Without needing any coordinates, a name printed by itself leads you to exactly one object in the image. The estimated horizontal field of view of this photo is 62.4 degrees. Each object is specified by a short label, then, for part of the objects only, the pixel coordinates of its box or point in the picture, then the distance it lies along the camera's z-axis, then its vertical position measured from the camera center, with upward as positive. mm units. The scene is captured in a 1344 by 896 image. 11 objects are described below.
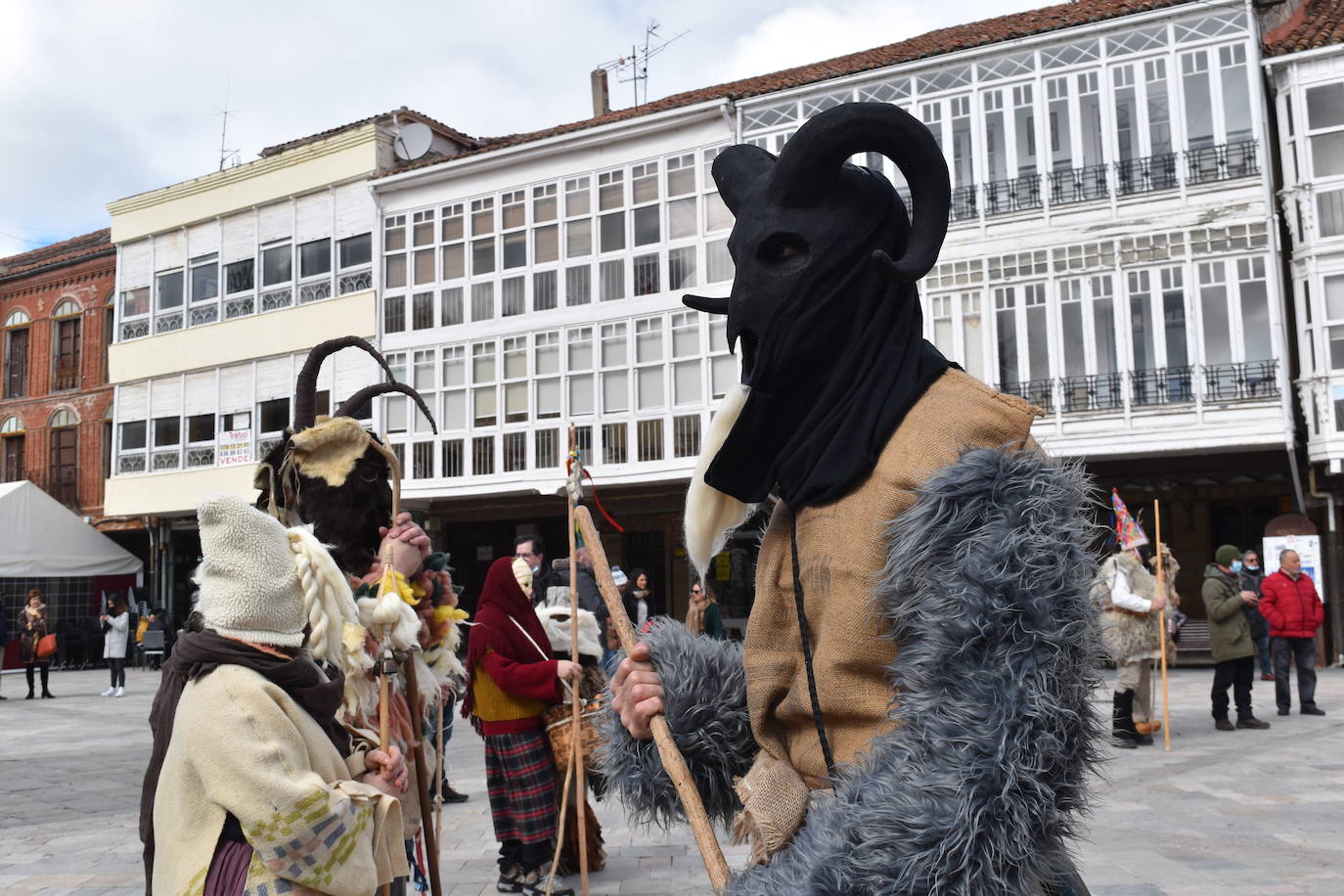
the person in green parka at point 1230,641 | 11094 -1110
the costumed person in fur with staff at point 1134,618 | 10281 -806
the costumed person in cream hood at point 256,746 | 2676 -468
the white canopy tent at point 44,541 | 25922 +545
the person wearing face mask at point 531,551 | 7445 -8
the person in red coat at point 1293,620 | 12148 -1020
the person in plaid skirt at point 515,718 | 5930 -917
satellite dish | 25609 +9523
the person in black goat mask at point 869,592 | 1441 -77
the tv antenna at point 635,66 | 28016 +12206
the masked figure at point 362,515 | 4434 +171
